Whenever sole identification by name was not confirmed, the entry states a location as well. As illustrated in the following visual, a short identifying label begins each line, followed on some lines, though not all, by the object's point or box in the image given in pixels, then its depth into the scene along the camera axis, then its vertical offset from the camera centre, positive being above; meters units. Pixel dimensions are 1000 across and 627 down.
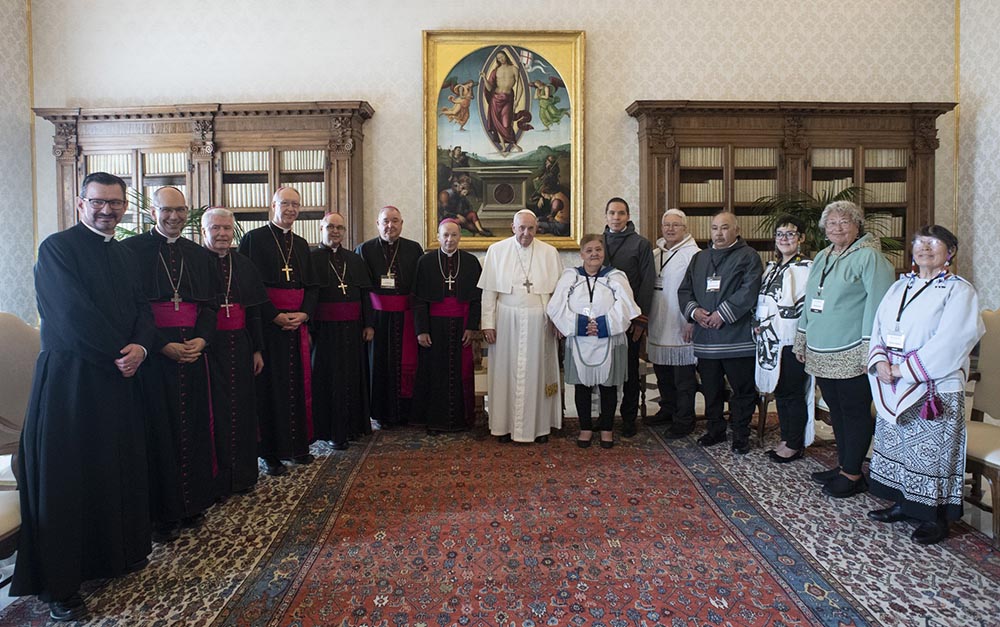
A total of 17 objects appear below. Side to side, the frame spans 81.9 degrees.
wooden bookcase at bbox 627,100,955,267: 6.78 +1.78
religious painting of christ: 6.95 +2.05
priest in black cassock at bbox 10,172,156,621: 2.31 -0.51
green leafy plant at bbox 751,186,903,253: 6.35 +1.00
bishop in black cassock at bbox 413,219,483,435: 4.85 -0.23
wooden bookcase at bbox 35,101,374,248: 6.69 +1.80
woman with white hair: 3.38 -0.16
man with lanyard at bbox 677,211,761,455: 4.24 -0.15
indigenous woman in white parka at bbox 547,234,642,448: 4.32 -0.17
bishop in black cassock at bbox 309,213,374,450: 4.43 -0.28
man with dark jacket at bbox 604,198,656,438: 4.75 +0.28
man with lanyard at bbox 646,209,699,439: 4.79 -0.23
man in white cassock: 4.56 -0.31
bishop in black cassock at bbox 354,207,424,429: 5.00 -0.22
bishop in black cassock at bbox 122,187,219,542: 2.94 -0.36
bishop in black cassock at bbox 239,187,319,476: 4.00 -0.22
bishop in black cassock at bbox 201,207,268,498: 3.33 -0.36
